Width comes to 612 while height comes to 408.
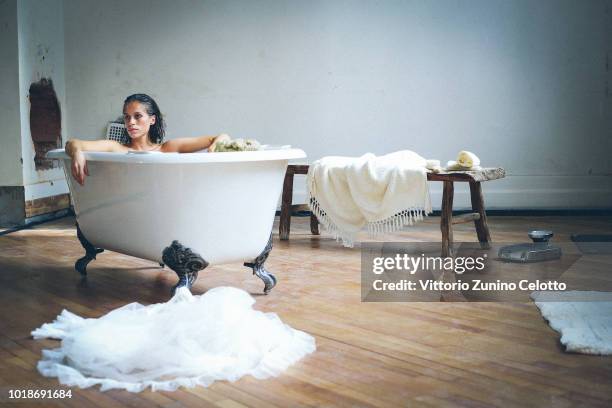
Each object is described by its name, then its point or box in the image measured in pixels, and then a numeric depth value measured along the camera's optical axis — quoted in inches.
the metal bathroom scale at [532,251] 130.3
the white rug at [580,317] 81.5
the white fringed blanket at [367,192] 138.5
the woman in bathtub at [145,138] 117.3
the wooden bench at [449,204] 133.2
